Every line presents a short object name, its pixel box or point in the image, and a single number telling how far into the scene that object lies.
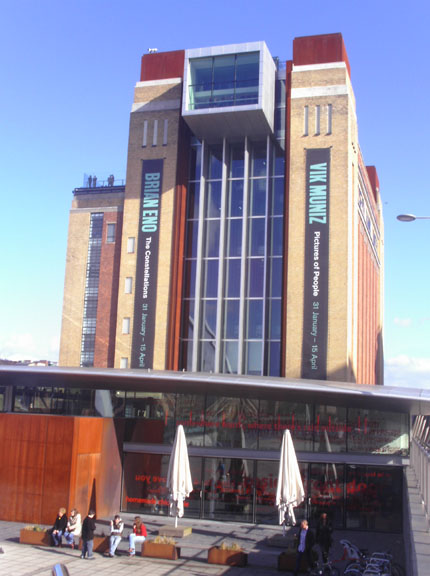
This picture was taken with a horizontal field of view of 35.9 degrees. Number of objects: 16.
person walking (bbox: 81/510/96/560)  17.73
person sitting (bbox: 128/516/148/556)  18.25
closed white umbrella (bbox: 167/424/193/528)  20.34
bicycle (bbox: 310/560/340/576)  16.23
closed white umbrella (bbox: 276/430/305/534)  19.42
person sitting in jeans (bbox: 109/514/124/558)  18.16
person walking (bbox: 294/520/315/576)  16.64
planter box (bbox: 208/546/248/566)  17.39
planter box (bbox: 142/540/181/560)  17.92
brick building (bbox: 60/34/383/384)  39.59
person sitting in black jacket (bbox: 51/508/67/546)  18.88
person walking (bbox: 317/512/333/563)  17.67
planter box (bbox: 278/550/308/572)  17.02
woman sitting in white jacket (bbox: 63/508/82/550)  19.11
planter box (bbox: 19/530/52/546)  18.94
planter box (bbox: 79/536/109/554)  18.56
